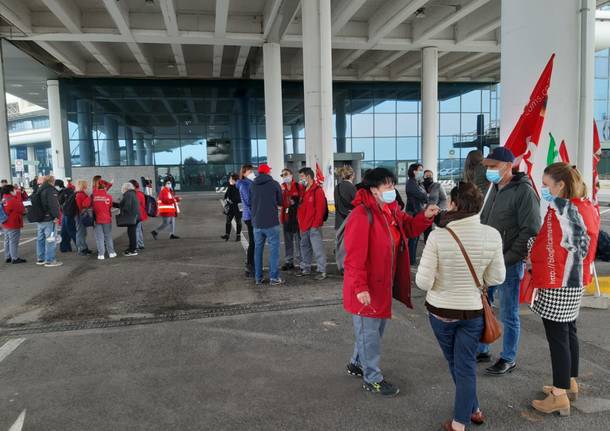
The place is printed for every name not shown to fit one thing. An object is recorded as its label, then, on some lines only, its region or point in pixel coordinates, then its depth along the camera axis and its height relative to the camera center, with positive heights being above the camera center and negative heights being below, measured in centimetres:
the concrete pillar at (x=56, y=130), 3125 +353
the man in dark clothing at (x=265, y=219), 714 -68
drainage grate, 548 -177
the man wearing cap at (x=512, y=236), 391 -59
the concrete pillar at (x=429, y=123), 2809 +306
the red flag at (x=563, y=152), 581 +20
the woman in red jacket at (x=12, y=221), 963 -83
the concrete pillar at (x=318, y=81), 1858 +393
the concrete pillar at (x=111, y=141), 3231 +276
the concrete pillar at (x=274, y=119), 2469 +315
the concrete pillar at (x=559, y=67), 568 +130
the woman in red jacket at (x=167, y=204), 1245 -71
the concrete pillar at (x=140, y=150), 3284 +206
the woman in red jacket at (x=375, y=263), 344 -70
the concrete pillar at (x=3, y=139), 2170 +209
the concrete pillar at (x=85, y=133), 3189 +335
